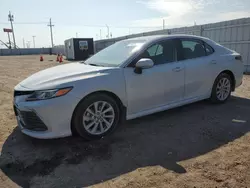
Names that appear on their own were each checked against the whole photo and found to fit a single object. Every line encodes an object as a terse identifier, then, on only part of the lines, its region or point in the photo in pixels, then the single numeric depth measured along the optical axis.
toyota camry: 3.11
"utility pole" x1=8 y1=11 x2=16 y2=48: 75.34
